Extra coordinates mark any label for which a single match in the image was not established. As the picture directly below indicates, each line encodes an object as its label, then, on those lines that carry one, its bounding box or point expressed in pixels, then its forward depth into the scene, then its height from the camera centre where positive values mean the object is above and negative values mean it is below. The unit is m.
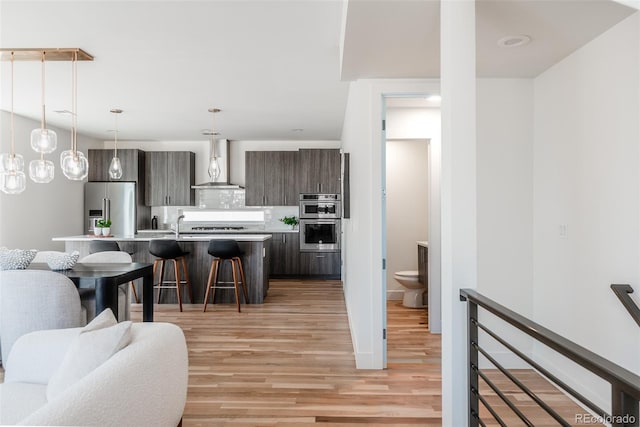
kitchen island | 5.54 -0.70
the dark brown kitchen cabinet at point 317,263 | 7.48 -0.89
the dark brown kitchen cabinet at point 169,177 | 7.61 +0.74
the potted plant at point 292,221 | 7.76 -0.10
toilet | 5.23 -0.96
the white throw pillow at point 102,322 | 1.82 -0.50
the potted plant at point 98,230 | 5.74 -0.20
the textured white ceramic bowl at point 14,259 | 2.75 -0.30
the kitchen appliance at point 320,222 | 7.50 -0.12
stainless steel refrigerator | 7.29 +0.20
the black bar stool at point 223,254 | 5.12 -0.49
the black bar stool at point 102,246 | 5.14 -0.39
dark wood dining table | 2.83 -0.45
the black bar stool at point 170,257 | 5.06 -0.53
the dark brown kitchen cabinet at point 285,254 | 7.51 -0.72
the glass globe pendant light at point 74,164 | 3.43 +0.45
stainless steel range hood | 7.78 +1.06
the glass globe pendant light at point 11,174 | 3.10 +0.34
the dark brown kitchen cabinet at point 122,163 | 7.37 +0.97
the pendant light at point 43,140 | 3.11 +0.59
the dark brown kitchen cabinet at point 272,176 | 7.69 +0.76
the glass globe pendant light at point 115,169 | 4.77 +0.56
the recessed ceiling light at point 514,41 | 2.55 +1.14
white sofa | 1.22 -0.64
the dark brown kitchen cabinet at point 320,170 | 7.61 +0.87
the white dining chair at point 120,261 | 3.62 -0.41
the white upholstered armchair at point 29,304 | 2.48 -0.55
